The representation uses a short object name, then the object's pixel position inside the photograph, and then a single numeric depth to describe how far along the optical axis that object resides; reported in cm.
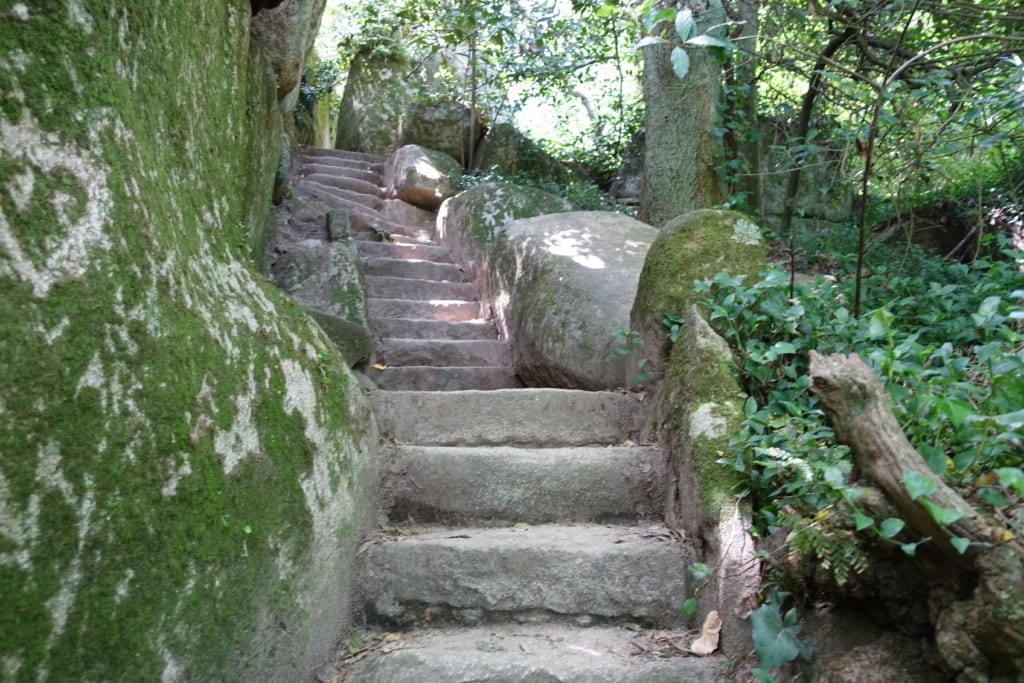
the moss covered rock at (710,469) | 215
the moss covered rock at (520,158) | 971
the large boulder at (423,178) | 937
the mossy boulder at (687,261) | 315
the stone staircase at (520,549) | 214
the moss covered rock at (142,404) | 139
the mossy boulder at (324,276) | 466
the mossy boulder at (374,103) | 1189
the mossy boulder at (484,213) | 639
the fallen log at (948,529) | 143
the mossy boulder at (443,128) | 1055
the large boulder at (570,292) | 385
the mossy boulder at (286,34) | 358
